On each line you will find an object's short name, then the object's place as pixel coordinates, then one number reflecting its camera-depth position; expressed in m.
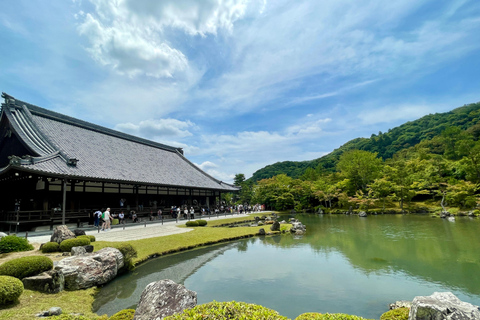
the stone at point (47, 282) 7.26
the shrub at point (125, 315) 5.39
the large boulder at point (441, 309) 3.90
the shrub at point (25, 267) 7.18
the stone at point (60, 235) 11.73
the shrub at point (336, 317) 3.58
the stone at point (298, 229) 20.60
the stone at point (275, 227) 21.30
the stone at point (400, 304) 6.55
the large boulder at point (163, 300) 4.79
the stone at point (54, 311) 5.75
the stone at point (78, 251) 9.90
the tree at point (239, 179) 62.91
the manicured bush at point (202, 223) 22.59
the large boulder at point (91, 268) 7.82
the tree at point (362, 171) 44.97
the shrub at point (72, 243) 10.79
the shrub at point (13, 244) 10.21
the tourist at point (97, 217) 18.61
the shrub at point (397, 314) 5.15
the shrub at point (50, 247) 10.68
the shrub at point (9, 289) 5.96
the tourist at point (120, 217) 20.89
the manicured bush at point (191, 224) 22.08
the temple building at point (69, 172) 16.94
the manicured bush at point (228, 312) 3.15
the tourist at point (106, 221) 17.76
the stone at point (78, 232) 13.62
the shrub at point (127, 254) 10.06
